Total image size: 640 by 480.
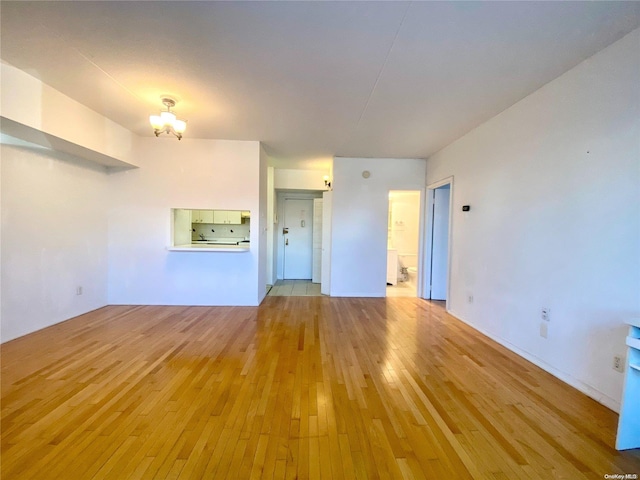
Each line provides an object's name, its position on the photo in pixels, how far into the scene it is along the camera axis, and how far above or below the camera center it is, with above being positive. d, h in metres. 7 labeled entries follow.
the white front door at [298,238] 6.96 -0.18
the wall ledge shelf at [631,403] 1.45 -0.93
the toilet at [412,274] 6.41 -1.06
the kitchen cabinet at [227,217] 6.36 +0.29
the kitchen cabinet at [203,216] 6.35 +0.30
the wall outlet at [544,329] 2.44 -0.87
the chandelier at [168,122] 2.85 +1.17
